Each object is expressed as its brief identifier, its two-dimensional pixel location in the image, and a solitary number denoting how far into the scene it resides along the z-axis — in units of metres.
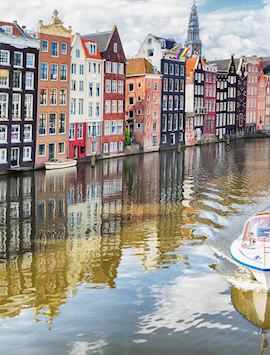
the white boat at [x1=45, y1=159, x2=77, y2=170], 61.50
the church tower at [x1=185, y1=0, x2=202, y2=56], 186.62
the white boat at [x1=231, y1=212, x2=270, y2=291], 23.75
